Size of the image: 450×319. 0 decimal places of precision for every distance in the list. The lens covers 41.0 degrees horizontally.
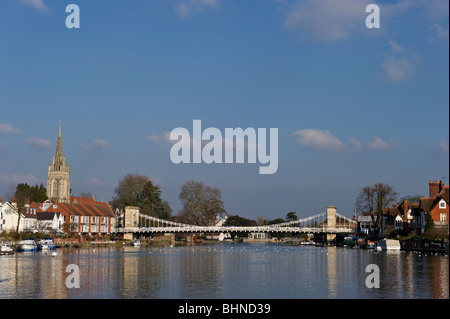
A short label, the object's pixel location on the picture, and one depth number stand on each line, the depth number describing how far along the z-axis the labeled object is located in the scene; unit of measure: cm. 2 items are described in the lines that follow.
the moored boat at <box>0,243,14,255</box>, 6956
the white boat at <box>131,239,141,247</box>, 10853
